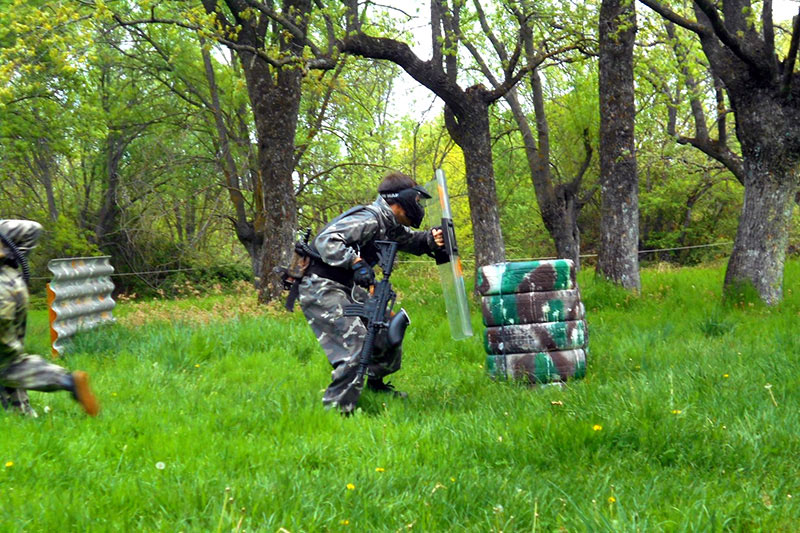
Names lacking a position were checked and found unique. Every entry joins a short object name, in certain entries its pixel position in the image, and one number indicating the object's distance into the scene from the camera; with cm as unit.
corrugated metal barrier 754
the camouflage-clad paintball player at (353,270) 495
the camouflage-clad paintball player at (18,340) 427
